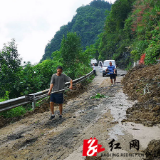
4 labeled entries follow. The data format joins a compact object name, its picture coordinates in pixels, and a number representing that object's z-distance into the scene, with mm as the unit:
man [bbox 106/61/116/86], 13380
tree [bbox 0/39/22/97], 8484
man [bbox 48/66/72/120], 6195
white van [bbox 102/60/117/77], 21886
